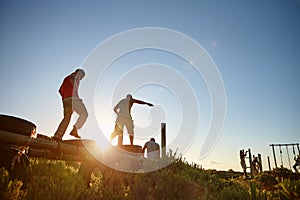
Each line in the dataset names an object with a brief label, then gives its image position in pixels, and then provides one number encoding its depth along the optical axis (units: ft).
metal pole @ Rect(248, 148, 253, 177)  89.01
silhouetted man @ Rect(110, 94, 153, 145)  27.27
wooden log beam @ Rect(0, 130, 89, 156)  10.79
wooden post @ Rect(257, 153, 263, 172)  100.94
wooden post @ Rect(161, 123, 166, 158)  32.37
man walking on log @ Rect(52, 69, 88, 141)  19.12
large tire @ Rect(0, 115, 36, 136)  11.41
